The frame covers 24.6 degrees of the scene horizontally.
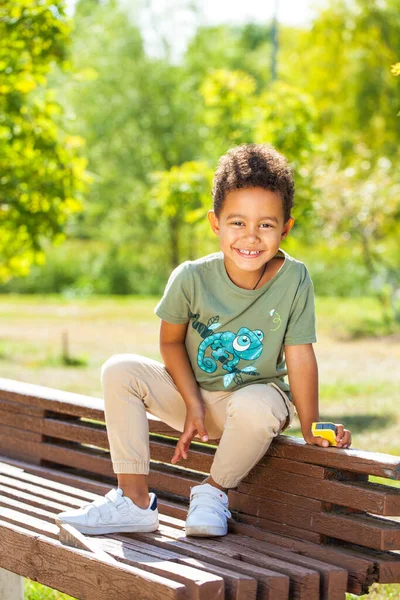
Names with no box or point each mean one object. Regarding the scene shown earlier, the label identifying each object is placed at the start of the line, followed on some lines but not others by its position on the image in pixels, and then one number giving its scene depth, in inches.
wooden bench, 91.6
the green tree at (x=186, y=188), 315.6
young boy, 110.3
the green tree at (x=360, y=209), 566.6
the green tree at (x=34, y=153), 298.0
